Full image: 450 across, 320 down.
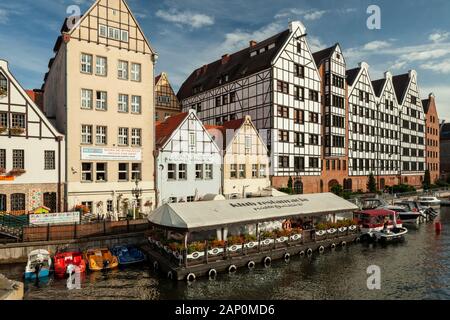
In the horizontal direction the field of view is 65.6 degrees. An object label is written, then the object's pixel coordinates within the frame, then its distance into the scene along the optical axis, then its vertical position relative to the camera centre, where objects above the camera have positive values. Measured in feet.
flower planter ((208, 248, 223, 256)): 74.31 -18.01
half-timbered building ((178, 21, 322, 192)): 156.15 +32.17
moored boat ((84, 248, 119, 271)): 75.80 -20.22
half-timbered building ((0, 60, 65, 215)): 92.43 +3.88
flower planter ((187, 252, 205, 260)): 71.00 -18.01
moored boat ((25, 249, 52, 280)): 69.21 -19.40
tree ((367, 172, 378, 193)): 197.47 -10.53
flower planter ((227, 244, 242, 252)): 77.71 -18.05
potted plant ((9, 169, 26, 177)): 91.97 -0.75
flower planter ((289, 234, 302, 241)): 90.48 -18.37
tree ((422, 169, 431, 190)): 252.13 -10.05
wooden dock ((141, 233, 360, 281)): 69.97 -20.53
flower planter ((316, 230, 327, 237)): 96.64 -18.44
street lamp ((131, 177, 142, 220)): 106.34 -7.45
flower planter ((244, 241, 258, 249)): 80.74 -18.13
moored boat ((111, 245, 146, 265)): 79.97 -20.19
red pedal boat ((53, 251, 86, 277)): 71.15 -19.50
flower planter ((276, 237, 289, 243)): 87.15 -18.26
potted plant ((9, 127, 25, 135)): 92.84 +10.42
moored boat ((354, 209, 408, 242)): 107.96 -19.14
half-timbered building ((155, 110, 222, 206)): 118.93 +2.33
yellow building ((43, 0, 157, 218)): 102.94 +19.42
